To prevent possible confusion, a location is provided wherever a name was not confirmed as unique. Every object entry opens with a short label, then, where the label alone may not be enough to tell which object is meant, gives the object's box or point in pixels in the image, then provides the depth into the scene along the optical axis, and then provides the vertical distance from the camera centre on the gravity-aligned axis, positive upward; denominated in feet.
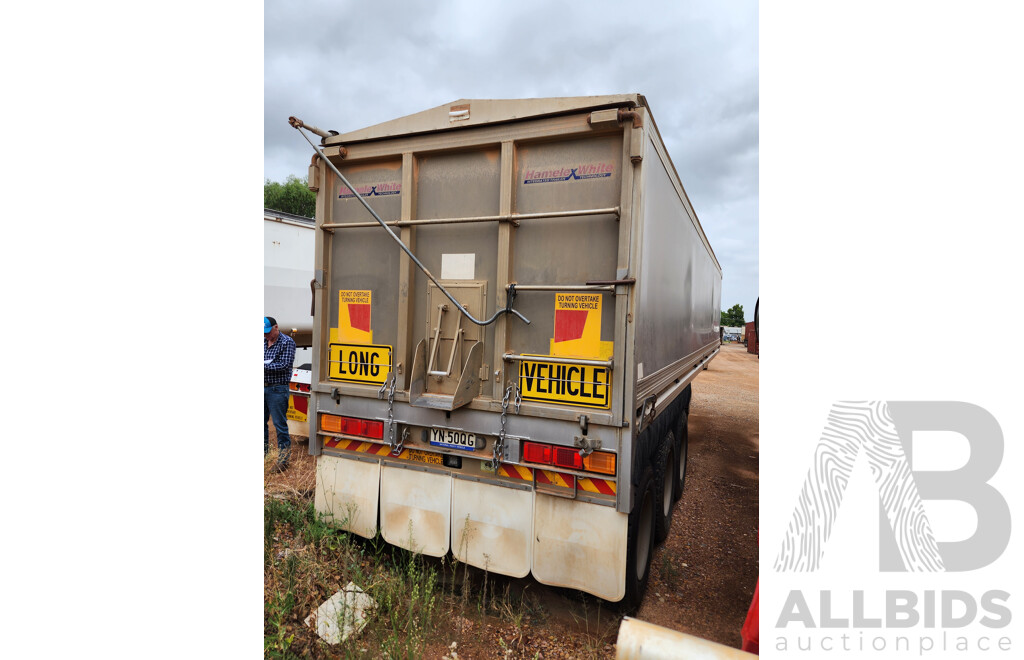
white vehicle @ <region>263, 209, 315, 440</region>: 30.37 +2.40
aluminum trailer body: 9.14 -0.57
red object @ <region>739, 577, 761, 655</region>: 7.27 -4.89
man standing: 18.44 -2.67
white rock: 8.87 -6.02
